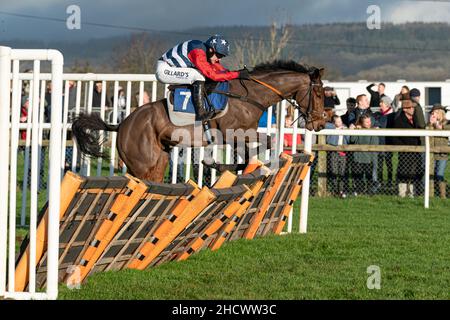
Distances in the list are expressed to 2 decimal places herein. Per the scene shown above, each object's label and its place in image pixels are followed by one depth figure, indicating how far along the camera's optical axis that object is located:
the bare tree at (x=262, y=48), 40.91
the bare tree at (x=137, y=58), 45.53
